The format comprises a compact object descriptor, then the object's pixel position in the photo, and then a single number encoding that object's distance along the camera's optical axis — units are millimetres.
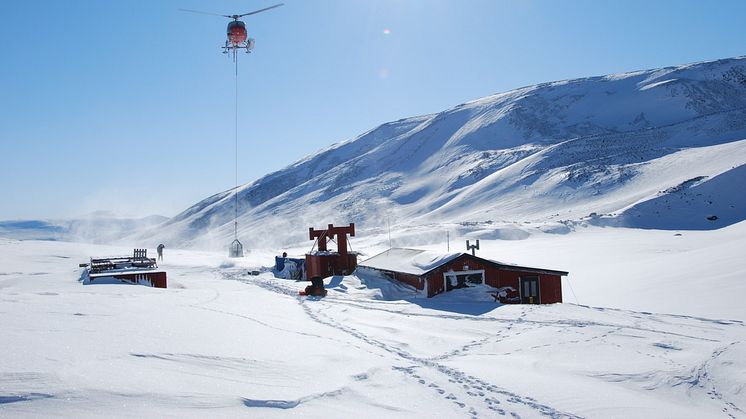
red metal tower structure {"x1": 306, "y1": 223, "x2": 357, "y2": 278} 31938
